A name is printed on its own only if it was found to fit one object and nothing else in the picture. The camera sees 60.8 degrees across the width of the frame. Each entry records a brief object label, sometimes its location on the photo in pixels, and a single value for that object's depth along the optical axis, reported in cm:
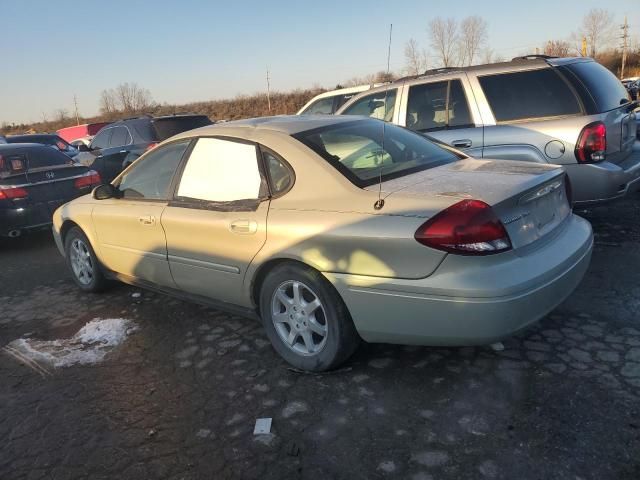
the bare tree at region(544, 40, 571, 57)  5494
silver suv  489
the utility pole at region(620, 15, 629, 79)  5869
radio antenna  288
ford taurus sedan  268
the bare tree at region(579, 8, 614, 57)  6975
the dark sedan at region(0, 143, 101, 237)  709
